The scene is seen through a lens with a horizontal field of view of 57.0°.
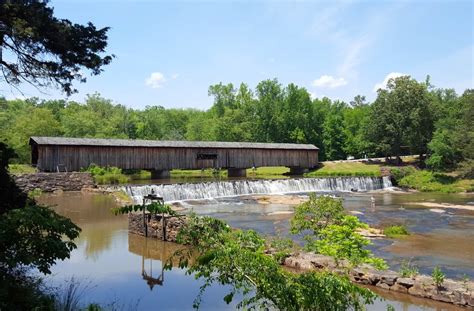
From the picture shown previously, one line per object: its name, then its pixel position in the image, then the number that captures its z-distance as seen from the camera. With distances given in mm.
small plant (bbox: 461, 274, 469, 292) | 8433
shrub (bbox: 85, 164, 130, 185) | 33969
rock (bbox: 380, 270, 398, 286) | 9305
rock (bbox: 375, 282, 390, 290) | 9297
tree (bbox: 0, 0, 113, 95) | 8258
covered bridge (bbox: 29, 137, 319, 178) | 33500
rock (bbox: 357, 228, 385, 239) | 15604
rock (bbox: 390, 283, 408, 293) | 9102
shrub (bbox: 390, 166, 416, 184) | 39781
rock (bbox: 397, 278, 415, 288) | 9047
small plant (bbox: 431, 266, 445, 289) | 8688
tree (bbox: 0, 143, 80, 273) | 6000
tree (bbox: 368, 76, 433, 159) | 47031
